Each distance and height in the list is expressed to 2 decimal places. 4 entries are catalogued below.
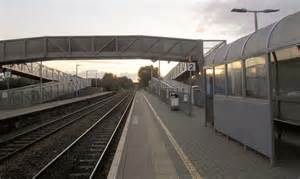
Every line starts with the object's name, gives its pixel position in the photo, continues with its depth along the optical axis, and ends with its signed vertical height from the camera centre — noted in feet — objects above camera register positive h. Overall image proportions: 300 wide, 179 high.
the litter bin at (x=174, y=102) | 52.02 -2.93
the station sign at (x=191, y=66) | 40.92 +4.25
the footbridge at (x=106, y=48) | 60.06 +11.71
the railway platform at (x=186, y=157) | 15.04 -5.60
